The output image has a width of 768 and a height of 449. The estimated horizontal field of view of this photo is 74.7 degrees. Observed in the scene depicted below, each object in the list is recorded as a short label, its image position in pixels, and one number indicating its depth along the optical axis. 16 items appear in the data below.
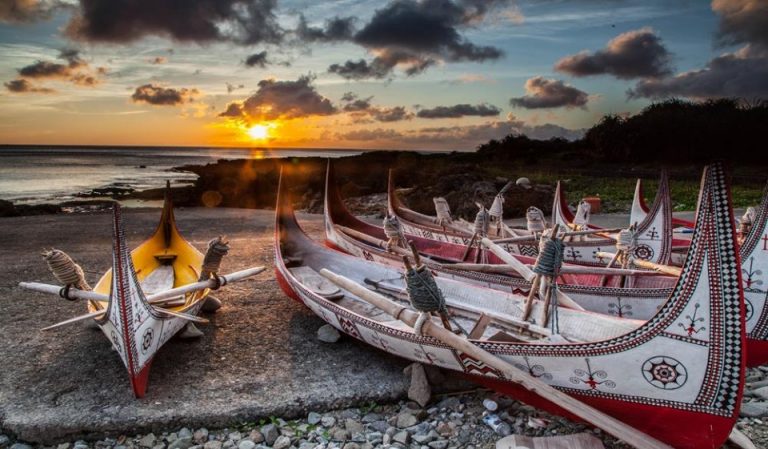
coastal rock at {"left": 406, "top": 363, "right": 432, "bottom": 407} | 4.90
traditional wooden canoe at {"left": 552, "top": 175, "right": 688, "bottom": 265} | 7.45
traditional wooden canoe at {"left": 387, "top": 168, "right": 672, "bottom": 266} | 7.51
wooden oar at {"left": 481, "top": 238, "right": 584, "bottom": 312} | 5.27
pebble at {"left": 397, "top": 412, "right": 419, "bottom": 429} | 4.64
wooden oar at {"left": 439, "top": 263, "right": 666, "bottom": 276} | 5.68
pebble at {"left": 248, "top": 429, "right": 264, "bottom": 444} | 4.43
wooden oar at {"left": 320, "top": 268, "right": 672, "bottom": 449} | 3.73
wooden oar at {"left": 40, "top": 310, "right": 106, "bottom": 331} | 4.81
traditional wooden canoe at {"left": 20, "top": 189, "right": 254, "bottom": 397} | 4.68
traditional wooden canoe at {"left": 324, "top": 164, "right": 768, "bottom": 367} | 5.11
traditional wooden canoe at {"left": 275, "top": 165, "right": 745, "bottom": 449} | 3.36
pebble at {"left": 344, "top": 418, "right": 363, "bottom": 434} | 4.57
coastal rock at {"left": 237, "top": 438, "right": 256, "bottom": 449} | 4.33
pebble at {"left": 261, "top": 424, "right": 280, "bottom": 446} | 4.44
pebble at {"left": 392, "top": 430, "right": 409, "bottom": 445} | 4.41
